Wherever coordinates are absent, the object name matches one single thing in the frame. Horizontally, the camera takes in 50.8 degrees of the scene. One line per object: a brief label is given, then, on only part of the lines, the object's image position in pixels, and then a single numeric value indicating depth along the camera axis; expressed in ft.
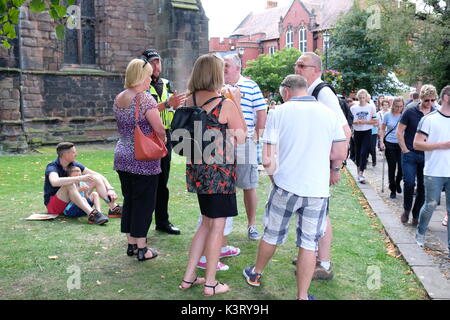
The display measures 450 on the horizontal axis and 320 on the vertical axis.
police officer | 18.22
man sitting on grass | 20.72
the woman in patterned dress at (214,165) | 12.76
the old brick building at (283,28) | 192.24
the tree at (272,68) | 181.47
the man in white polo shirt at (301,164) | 12.18
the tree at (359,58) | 130.11
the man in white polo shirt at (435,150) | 18.43
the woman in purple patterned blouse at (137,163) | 14.93
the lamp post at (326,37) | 90.91
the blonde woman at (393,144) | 29.50
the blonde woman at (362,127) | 35.88
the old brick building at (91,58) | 50.75
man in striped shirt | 17.02
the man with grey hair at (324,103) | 13.97
